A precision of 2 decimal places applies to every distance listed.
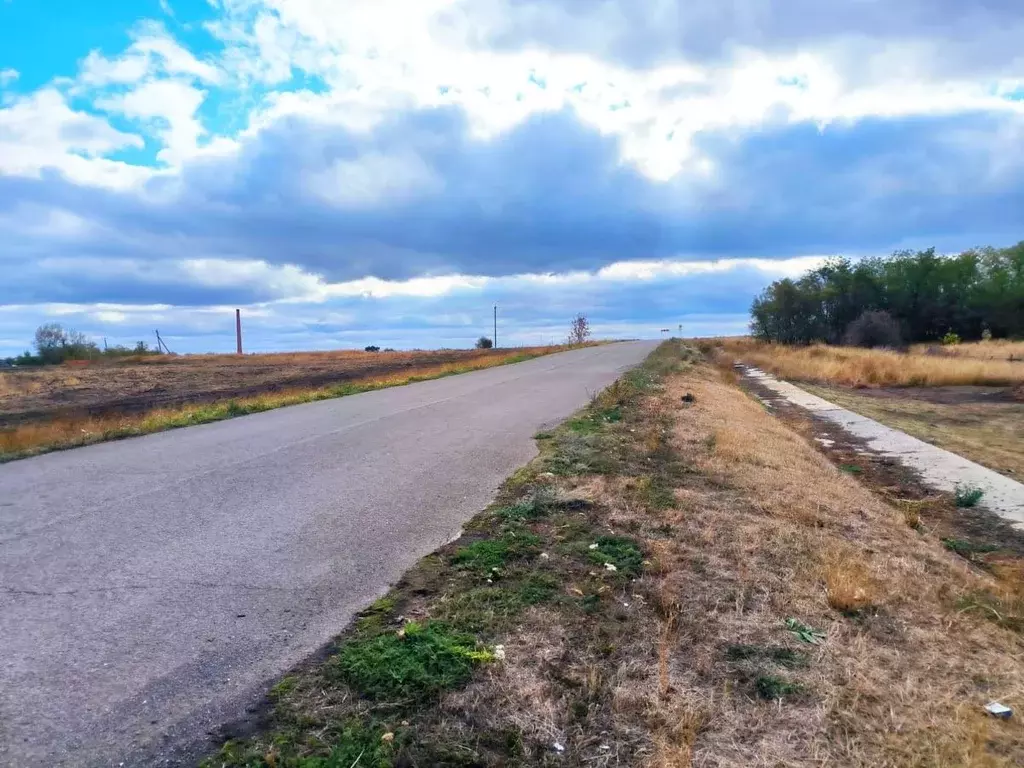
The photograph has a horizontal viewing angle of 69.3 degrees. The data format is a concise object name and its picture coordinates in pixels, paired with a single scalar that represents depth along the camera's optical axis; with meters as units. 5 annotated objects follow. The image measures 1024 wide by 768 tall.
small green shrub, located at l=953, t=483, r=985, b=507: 9.98
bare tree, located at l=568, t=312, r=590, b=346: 93.44
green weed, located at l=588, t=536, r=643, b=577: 5.48
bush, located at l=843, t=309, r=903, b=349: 63.44
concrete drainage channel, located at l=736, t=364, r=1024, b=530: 10.12
